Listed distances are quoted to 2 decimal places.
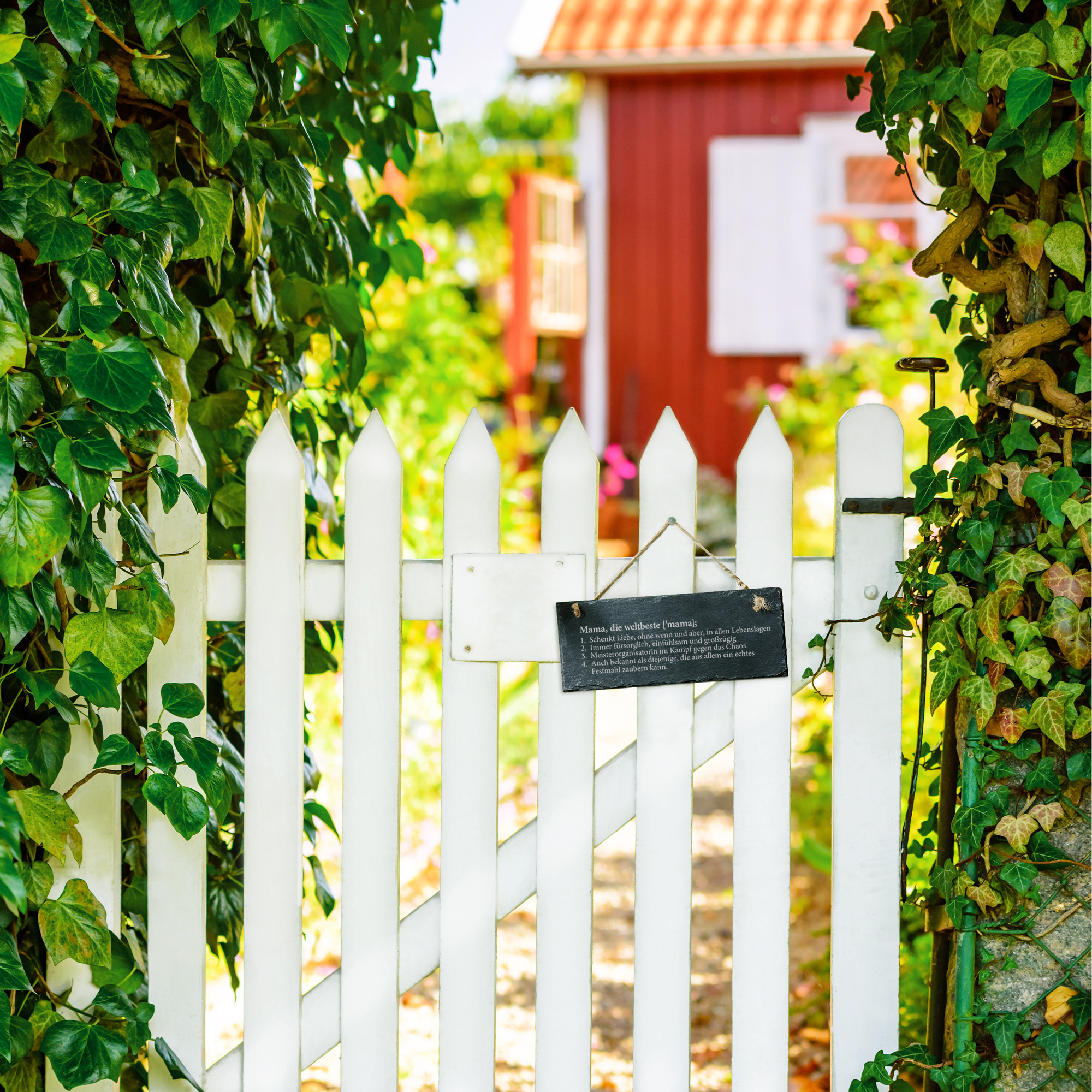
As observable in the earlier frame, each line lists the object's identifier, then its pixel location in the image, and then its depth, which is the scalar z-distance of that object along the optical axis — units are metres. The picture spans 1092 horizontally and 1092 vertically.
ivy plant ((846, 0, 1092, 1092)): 3.87
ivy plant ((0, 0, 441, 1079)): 3.79
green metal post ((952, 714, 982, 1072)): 3.92
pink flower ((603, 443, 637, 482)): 11.31
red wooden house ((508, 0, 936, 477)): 11.66
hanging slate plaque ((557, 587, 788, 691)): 4.00
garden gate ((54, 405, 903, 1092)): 4.00
